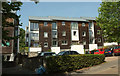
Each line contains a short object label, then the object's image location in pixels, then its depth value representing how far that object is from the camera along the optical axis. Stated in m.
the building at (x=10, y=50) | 22.00
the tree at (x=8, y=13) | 6.61
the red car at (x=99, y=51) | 18.22
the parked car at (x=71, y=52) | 13.89
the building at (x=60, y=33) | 28.56
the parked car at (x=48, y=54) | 13.78
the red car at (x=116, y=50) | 17.75
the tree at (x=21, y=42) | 41.89
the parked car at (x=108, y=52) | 17.79
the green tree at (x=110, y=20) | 15.71
